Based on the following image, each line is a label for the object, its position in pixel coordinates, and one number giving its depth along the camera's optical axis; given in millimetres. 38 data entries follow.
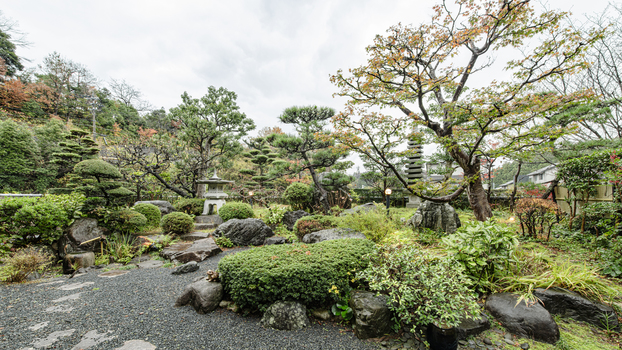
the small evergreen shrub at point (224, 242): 5070
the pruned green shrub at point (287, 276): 2193
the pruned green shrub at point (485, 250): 2269
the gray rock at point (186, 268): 3453
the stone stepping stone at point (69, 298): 2553
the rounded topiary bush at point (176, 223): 5621
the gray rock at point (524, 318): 1881
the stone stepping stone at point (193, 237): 5664
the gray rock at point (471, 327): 1918
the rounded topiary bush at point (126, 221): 4648
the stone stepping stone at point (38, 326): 1993
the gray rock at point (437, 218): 4723
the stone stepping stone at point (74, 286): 2912
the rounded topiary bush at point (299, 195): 7402
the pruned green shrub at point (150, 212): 5810
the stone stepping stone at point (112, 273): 3398
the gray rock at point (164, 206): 7149
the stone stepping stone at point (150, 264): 3859
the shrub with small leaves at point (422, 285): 1769
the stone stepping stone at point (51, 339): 1766
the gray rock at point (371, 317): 1951
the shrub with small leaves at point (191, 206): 7941
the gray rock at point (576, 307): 2021
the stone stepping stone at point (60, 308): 2324
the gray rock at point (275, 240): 5019
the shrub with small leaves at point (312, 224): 4898
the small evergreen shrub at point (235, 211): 6711
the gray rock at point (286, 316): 2076
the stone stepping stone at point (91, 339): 1756
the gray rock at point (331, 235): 3869
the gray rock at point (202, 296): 2346
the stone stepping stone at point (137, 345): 1763
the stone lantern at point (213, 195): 8062
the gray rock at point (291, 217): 6535
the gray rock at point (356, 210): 5198
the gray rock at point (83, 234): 4000
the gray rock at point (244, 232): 5227
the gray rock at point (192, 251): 4105
